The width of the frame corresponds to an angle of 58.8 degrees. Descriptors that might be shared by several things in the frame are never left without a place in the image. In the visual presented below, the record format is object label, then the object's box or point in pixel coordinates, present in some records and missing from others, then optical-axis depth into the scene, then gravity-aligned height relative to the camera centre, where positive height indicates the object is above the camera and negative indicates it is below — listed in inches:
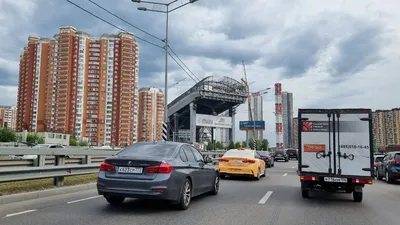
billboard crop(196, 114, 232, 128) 3500.5 +178.7
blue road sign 3415.4 +131.8
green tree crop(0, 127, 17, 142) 2966.3 +20.8
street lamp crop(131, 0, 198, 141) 893.2 +144.6
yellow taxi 610.9 -47.2
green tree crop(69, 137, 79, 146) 3197.6 -38.3
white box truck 377.1 -11.5
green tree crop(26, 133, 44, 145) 2812.7 -2.8
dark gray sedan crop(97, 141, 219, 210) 281.1 -30.3
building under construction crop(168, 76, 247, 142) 3535.9 +357.7
